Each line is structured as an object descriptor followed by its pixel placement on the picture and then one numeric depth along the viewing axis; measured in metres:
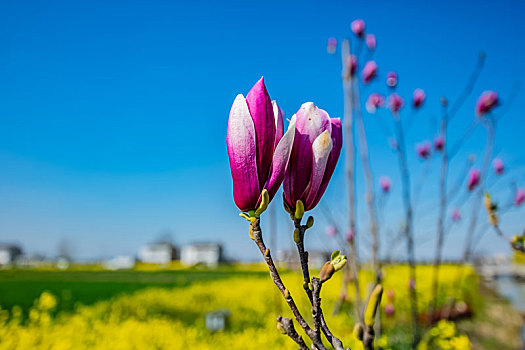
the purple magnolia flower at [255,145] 0.55
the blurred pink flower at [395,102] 2.08
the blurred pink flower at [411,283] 1.67
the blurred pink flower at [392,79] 1.89
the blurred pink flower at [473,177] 2.13
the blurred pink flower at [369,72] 1.91
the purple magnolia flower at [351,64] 1.68
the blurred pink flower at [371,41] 1.89
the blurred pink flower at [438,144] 2.25
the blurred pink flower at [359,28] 1.84
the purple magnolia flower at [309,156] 0.57
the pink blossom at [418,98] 2.03
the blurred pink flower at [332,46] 2.01
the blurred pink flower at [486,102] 1.78
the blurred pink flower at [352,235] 1.50
